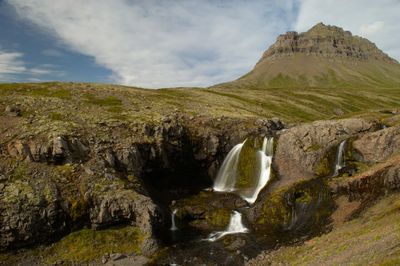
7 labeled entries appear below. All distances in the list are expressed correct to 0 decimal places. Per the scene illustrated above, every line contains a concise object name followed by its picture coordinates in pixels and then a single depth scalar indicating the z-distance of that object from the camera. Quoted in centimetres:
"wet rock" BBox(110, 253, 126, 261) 4156
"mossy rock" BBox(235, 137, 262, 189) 6352
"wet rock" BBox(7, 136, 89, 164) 5053
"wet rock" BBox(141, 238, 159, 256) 4284
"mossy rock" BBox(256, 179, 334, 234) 4722
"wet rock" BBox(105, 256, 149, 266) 4062
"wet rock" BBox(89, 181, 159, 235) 4588
